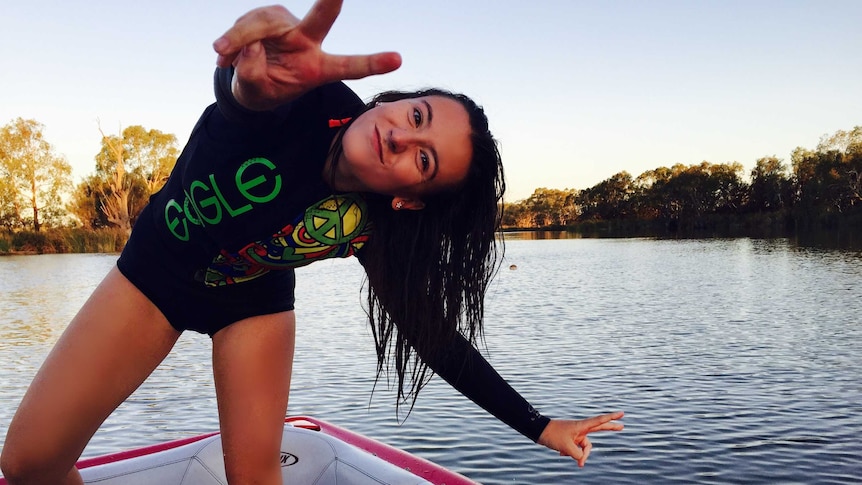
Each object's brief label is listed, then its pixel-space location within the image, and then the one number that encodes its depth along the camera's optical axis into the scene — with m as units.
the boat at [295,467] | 3.17
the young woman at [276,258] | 2.17
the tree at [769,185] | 79.75
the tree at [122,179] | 45.84
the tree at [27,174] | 47.84
